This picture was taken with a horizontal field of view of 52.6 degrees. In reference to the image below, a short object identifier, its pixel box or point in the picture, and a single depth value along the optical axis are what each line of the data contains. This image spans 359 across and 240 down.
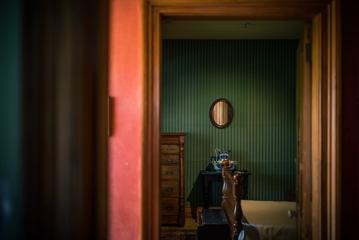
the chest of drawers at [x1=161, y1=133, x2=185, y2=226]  5.69
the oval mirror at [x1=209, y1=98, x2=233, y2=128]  6.29
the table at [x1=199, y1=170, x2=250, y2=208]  5.89
